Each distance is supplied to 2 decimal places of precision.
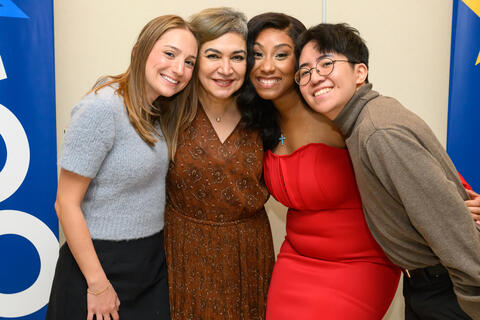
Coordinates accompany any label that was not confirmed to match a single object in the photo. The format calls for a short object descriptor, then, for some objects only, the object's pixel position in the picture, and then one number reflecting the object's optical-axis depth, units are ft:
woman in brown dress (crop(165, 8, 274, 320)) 5.49
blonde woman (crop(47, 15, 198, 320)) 4.33
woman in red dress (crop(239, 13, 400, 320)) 5.16
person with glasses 3.59
